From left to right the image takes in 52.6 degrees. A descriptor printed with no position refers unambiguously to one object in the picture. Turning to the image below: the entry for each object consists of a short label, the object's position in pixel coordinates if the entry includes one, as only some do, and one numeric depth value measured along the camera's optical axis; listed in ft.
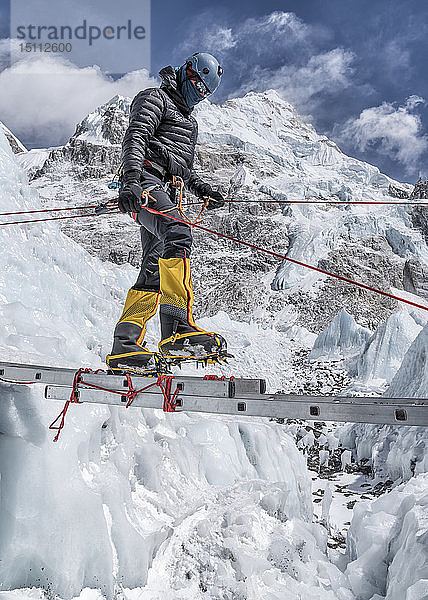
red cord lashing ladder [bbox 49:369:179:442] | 7.95
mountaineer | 8.91
